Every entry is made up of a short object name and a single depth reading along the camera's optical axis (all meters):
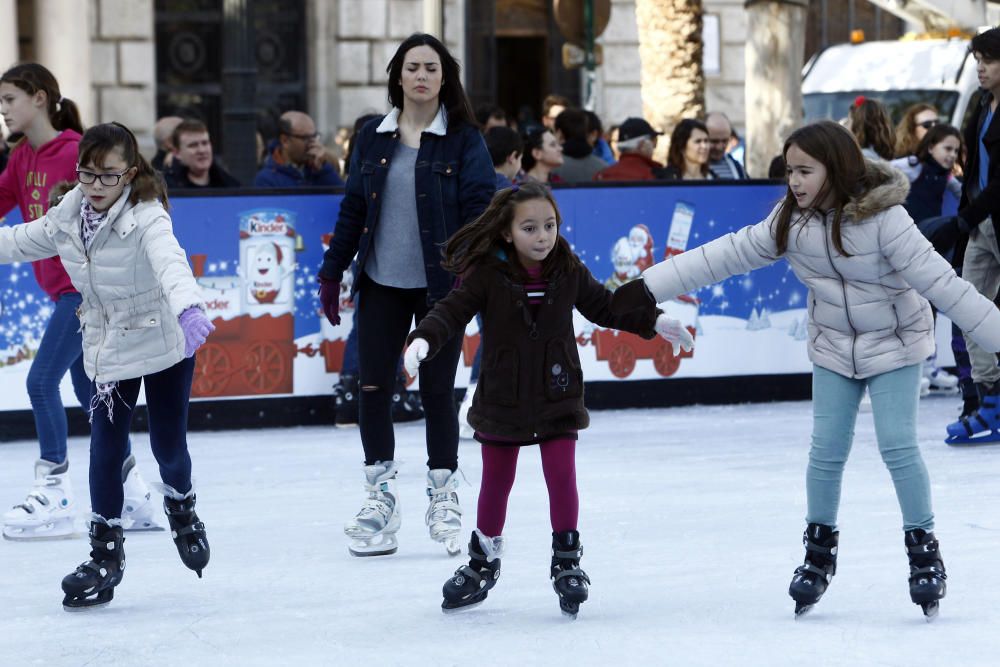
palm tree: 26.48
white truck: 25.44
